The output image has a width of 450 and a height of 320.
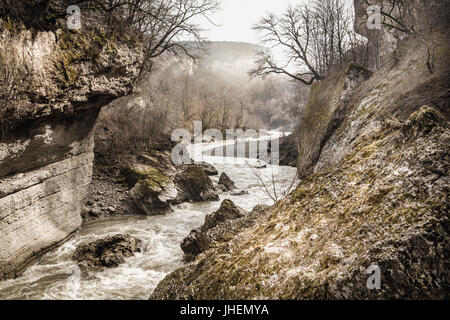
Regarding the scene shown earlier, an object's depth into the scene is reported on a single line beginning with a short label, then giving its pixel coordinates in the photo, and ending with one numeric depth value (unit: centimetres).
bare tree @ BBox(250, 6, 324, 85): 2006
